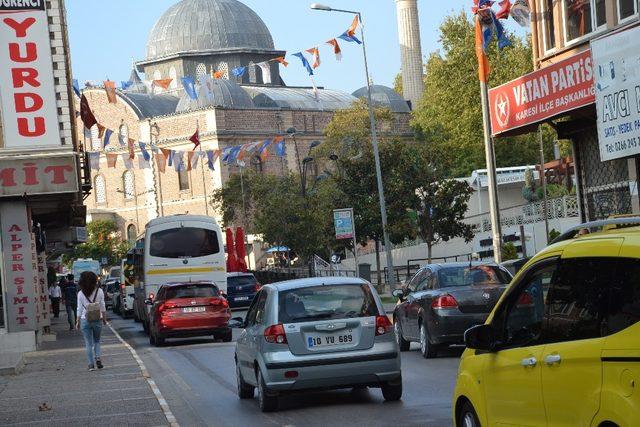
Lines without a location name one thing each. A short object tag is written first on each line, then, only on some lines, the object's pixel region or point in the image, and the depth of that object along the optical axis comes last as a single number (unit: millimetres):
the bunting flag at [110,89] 55034
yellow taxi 6988
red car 30812
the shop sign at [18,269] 33438
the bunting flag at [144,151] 72356
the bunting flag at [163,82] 72750
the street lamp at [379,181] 47594
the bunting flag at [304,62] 57469
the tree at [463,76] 77250
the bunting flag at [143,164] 78700
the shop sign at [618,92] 19156
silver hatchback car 14703
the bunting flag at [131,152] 70381
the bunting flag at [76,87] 51116
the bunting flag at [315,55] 57281
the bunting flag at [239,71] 75262
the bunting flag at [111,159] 65450
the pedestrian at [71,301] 42312
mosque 115625
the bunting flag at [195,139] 66938
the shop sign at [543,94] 22344
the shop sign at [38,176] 33000
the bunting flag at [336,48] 53938
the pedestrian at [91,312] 23062
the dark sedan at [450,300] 19953
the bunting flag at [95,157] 90250
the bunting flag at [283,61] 58881
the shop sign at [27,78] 33344
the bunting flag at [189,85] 74312
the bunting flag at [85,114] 46688
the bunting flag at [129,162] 71188
